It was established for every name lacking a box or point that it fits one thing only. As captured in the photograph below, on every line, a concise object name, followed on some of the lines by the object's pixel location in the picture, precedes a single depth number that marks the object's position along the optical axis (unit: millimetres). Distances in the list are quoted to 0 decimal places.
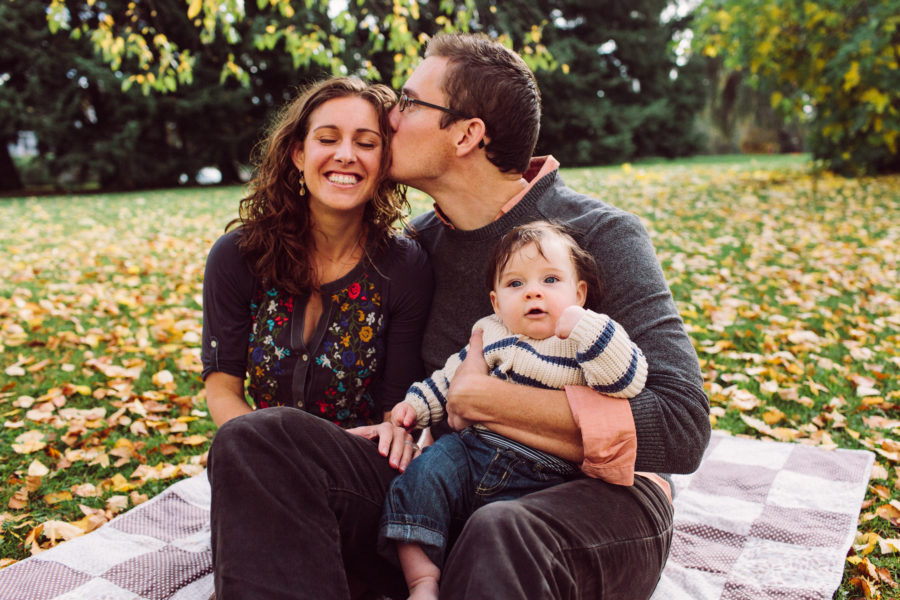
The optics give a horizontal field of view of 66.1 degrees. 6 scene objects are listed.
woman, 2279
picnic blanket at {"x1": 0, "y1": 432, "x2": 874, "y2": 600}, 2086
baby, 1663
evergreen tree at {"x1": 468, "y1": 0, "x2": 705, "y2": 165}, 22219
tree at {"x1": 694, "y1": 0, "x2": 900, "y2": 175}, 9188
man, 1501
